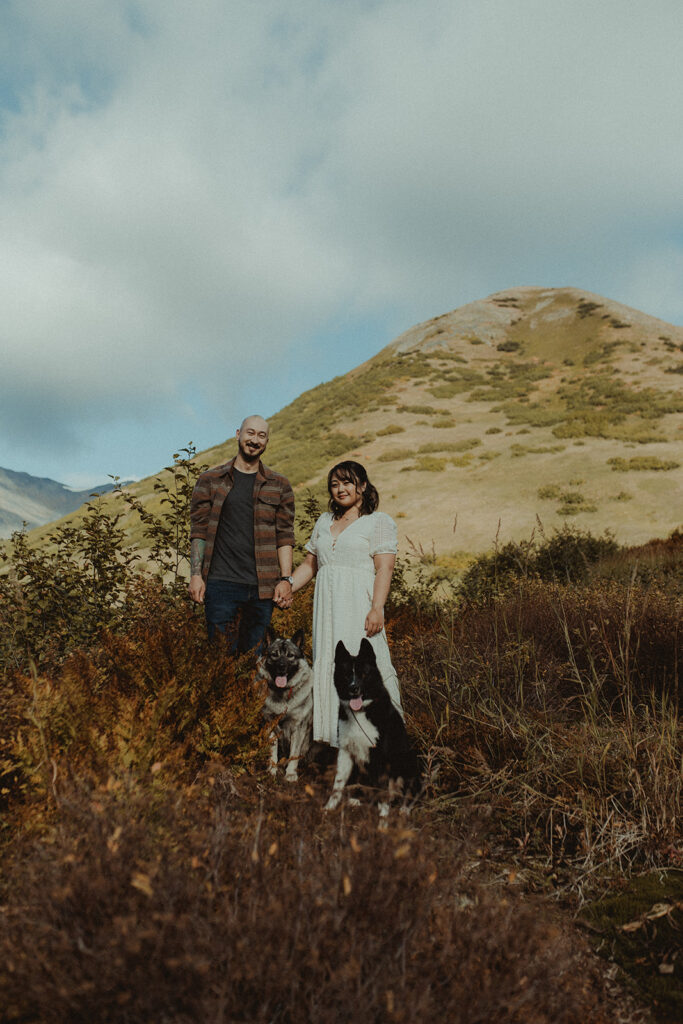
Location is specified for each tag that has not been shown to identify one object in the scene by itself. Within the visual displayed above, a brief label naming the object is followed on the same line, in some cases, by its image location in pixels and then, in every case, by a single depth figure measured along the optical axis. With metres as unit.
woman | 3.41
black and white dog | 3.14
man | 4.24
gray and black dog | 3.65
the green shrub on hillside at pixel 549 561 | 9.90
